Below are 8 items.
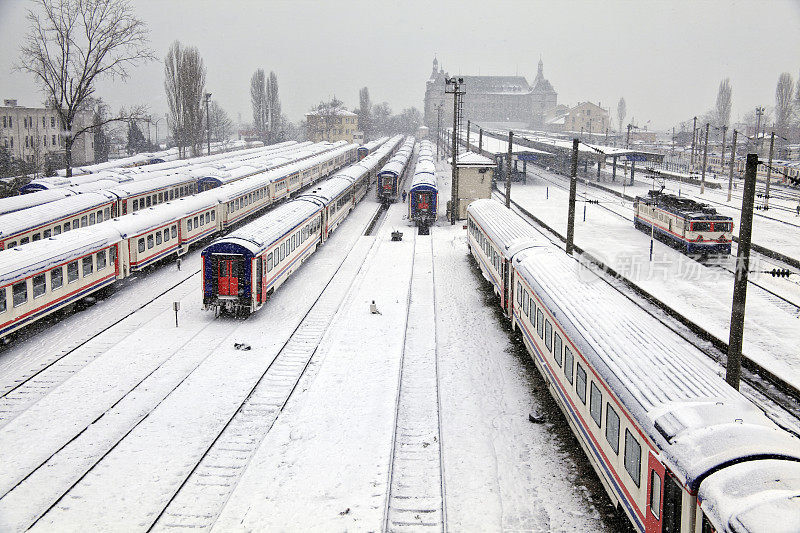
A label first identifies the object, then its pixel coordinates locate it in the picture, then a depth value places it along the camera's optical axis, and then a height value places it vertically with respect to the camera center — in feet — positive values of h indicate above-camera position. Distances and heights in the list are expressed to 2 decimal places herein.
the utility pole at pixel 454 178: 124.44 -3.22
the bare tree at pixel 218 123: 424.91 +24.92
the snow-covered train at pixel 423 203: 121.08 -7.91
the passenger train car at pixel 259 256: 64.95 -10.90
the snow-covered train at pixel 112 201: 77.61 -7.06
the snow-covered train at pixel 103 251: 56.03 -10.50
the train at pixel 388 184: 153.38 -5.59
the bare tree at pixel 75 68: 122.83 +17.44
